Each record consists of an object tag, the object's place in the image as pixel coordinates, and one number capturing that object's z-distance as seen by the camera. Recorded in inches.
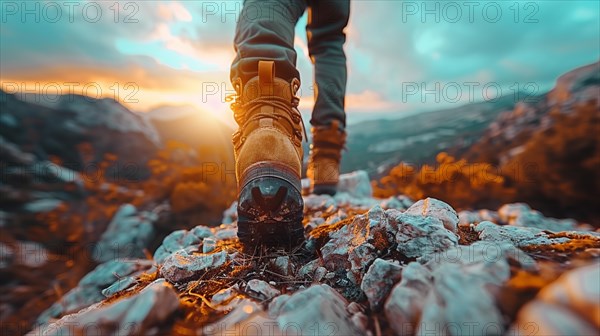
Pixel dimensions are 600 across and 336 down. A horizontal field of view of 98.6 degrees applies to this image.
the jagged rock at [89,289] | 25.4
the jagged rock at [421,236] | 9.4
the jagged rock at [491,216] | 37.2
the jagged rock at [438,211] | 11.0
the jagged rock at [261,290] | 9.2
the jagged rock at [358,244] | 10.4
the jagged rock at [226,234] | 18.1
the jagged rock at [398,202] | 30.5
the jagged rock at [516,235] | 10.3
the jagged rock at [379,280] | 7.9
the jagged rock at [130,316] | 6.0
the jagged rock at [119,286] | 12.8
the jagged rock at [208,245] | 15.5
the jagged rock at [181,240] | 19.6
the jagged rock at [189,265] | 11.3
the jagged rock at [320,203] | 25.8
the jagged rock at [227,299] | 8.4
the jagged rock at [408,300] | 6.2
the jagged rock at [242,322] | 6.3
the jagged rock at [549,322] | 4.3
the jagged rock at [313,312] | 6.7
